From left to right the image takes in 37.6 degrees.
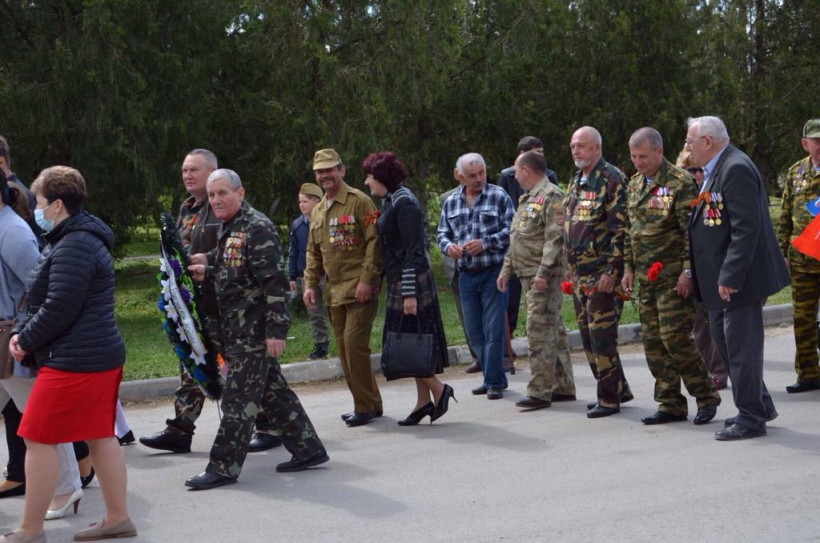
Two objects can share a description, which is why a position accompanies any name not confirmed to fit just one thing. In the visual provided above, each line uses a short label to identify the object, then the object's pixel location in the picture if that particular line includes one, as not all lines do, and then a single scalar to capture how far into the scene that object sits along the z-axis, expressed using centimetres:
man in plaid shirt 951
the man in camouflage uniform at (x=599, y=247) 839
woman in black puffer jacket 580
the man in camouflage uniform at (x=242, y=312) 695
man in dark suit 734
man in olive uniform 866
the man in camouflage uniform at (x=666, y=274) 795
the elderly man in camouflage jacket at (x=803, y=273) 915
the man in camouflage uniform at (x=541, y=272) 899
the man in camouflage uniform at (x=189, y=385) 797
